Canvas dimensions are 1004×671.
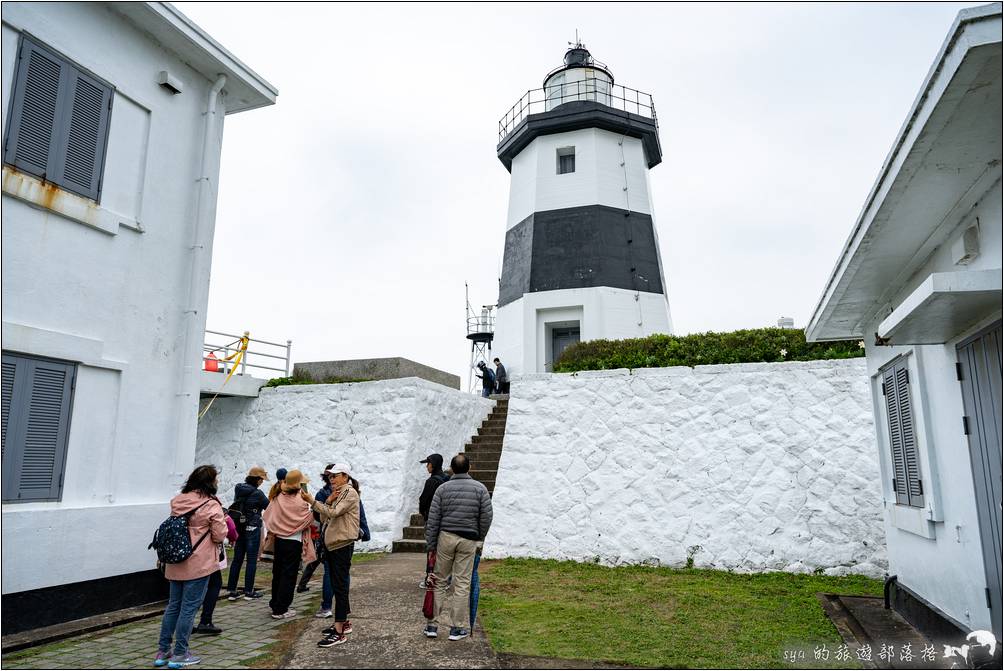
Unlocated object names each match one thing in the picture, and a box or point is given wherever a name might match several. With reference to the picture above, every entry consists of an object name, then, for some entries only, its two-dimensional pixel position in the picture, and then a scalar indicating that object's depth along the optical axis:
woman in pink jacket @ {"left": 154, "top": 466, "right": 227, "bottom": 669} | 4.67
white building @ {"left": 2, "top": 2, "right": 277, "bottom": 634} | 5.64
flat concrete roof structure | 12.24
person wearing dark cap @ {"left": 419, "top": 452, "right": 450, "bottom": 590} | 6.47
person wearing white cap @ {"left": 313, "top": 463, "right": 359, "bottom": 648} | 5.25
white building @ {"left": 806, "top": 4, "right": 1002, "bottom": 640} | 3.32
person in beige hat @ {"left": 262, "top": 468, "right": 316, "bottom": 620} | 5.95
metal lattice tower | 23.47
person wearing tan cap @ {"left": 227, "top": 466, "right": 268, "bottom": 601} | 6.73
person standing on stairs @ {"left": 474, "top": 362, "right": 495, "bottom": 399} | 16.55
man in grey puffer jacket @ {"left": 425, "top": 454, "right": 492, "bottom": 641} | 5.27
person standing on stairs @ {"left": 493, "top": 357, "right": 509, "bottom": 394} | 16.42
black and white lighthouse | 17.02
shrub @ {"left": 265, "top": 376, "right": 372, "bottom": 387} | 12.89
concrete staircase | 10.23
